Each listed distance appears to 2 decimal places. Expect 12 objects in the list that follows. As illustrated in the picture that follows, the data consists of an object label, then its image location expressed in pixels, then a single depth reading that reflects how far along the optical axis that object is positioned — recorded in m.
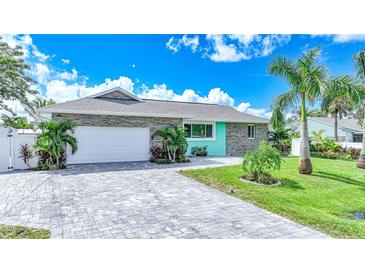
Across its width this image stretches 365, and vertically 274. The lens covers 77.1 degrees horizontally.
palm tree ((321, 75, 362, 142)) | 8.87
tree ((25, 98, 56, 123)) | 18.47
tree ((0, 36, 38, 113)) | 15.32
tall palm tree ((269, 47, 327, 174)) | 9.08
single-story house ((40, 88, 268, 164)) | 11.84
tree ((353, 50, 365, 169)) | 12.27
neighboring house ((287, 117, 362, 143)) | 29.61
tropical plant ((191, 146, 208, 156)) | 15.96
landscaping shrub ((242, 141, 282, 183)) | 8.00
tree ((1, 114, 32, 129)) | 19.28
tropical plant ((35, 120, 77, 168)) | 9.91
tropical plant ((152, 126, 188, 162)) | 12.56
